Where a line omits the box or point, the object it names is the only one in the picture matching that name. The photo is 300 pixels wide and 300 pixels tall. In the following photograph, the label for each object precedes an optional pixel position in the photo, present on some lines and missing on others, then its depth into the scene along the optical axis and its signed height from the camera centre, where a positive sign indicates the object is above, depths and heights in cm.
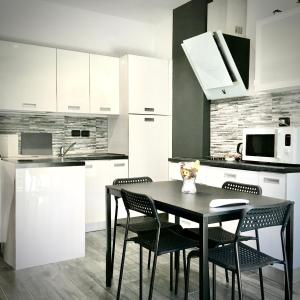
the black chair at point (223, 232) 239 -67
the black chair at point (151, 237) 216 -66
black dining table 183 -38
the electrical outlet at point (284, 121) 337 +17
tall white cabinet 450 +26
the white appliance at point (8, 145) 404 -9
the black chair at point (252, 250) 187 -66
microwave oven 302 -5
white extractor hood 362 +81
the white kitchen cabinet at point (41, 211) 311 -66
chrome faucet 448 -17
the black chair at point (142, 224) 269 -67
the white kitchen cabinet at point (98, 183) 425 -53
